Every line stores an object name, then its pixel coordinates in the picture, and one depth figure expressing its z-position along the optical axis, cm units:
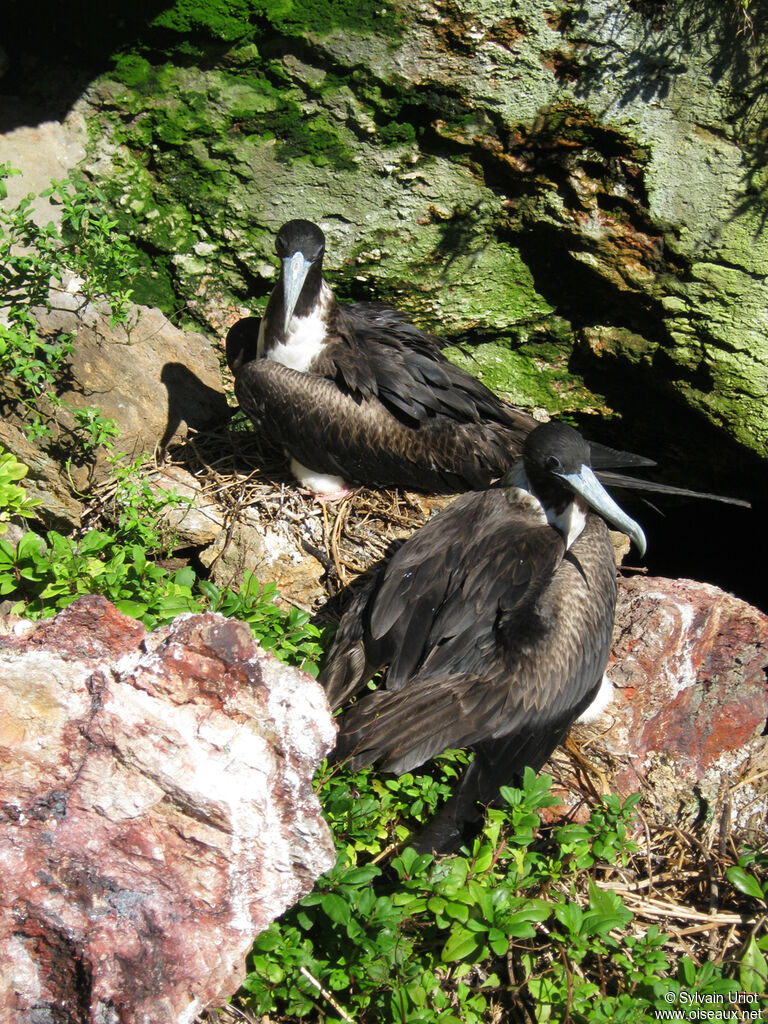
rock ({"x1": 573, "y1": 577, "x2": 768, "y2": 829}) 285
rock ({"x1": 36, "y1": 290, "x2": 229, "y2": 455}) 350
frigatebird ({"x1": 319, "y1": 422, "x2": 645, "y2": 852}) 235
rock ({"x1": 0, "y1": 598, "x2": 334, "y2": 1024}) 159
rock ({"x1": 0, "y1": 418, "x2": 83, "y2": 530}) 323
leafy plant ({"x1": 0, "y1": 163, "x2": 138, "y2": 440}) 304
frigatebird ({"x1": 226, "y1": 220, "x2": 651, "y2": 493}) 348
